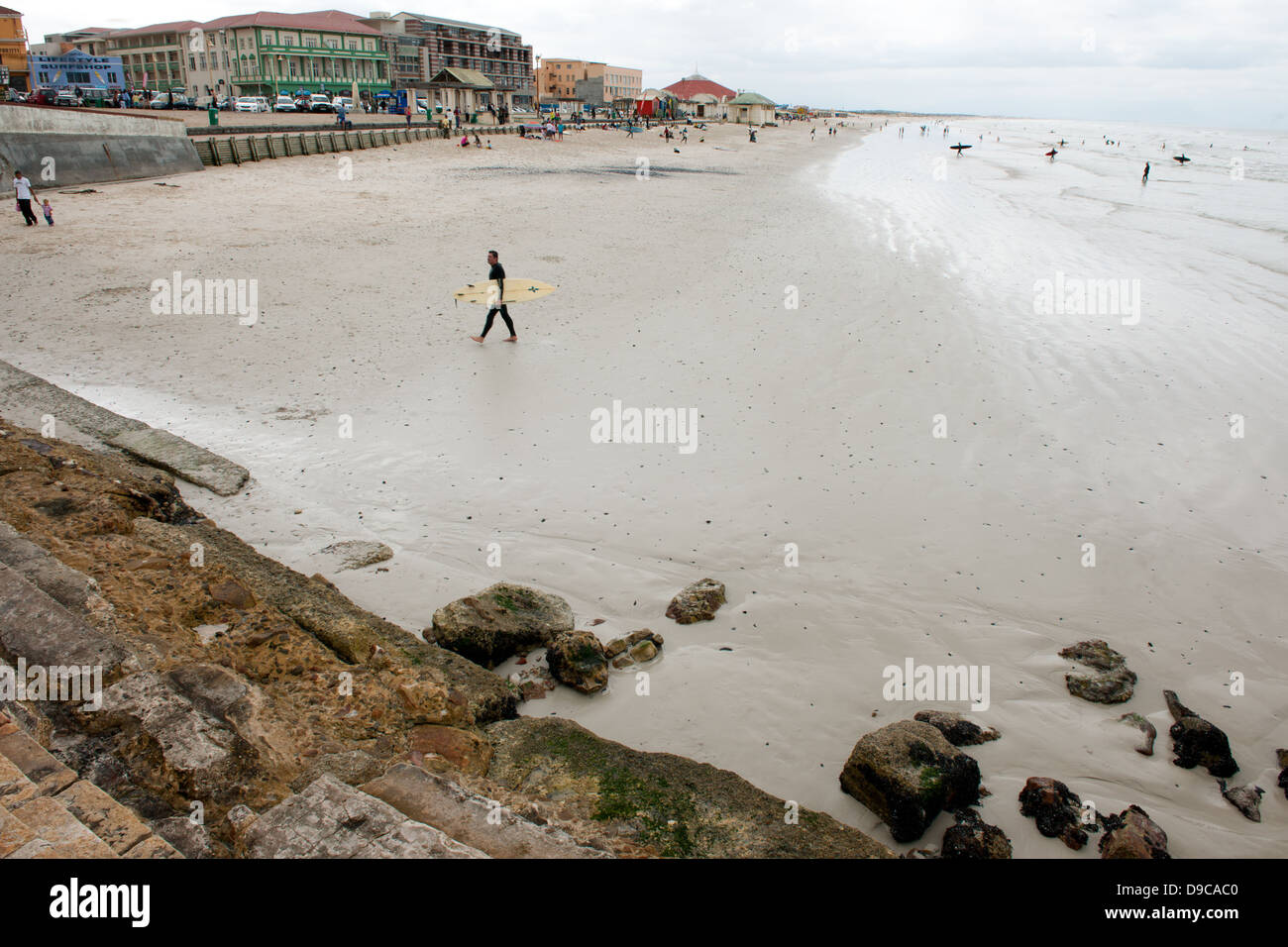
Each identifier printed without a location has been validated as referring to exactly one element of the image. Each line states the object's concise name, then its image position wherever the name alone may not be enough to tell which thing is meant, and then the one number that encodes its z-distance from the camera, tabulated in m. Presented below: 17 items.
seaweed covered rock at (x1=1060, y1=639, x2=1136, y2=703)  5.39
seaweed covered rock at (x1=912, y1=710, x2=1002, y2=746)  5.00
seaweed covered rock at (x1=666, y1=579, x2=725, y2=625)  6.11
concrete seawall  22.30
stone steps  2.39
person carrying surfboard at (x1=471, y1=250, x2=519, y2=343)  11.94
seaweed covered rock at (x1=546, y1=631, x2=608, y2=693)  5.28
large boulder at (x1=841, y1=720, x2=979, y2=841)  4.21
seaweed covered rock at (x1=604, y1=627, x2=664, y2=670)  5.63
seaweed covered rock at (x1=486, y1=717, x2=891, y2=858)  3.37
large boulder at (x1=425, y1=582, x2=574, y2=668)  5.46
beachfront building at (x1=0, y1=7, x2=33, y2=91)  52.69
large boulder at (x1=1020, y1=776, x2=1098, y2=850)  4.29
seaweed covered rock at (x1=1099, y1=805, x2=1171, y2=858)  4.05
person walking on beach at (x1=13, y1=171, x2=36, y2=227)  17.63
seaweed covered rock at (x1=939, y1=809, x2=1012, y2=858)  4.08
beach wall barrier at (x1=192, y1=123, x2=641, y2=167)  29.53
